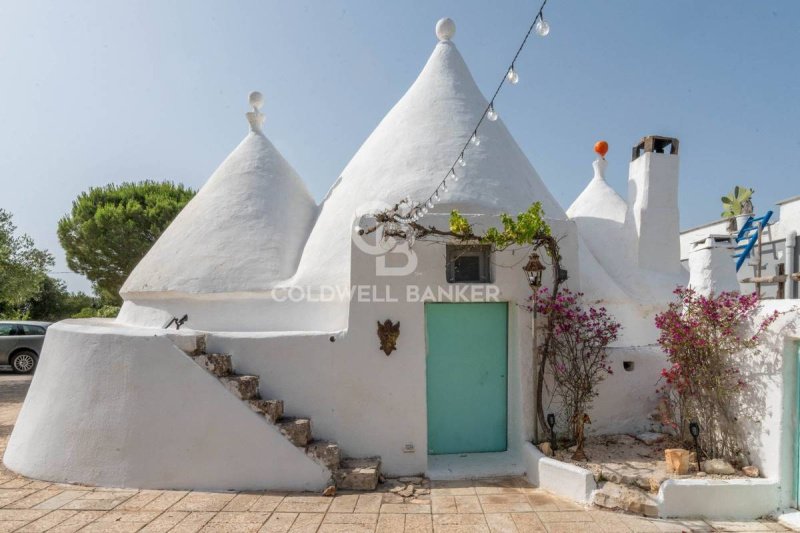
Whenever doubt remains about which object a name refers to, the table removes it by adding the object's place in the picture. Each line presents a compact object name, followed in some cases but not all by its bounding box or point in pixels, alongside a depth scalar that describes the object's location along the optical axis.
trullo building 5.24
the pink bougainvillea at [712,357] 4.93
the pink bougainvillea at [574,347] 5.56
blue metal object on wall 8.75
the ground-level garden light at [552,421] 5.52
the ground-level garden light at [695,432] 4.96
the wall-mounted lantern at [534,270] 5.46
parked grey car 12.91
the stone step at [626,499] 4.46
